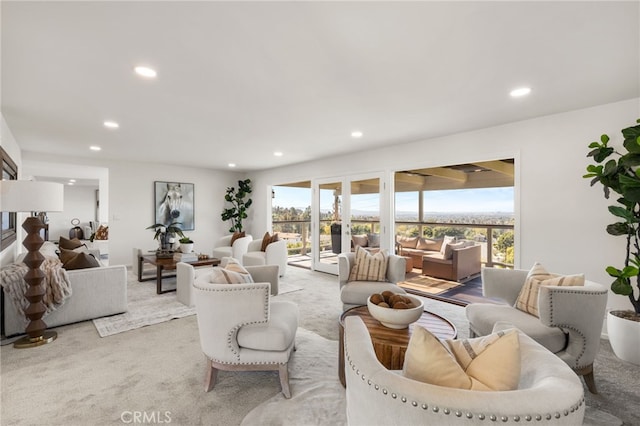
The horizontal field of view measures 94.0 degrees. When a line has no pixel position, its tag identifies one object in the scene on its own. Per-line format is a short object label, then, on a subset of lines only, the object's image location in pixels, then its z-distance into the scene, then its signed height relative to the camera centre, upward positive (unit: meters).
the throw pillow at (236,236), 6.16 -0.45
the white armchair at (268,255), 5.13 -0.72
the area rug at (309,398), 1.77 -1.21
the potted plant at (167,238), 5.05 -0.42
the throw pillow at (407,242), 6.87 -0.62
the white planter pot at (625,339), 2.39 -1.01
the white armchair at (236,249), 5.80 -0.70
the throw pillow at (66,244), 5.04 -0.52
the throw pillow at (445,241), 5.67 -0.53
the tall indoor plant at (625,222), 2.40 -0.06
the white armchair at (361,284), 3.16 -0.77
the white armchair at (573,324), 1.99 -0.73
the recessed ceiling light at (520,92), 2.64 +1.12
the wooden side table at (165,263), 4.35 -0.74
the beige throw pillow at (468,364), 0.90 -0.47
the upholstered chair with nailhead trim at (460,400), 0.77 -0.51
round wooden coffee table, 1.77 -0.79
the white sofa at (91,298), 3.12 -0.95
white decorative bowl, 1.96 -0.67
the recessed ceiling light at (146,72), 2.28 +1.11
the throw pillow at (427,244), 6.57 -0.66
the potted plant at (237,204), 7.66 +0.26
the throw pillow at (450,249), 5.37 -0.61
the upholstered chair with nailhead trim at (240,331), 1.97 -0.79
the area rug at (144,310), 3.16 -1.18
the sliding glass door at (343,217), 5.18 -0.04
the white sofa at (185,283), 3.82 -0.90
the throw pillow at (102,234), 8.29 -0.58
